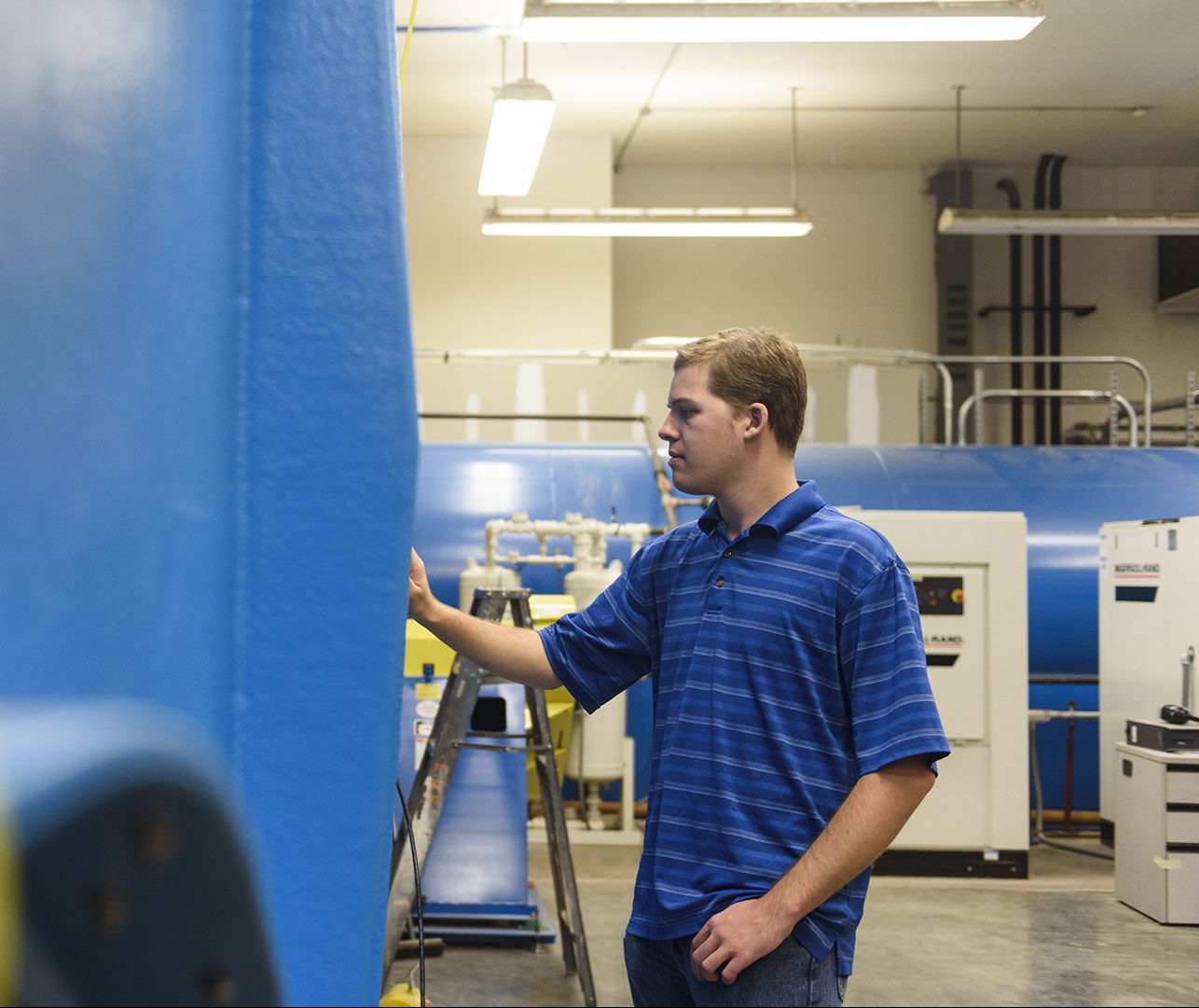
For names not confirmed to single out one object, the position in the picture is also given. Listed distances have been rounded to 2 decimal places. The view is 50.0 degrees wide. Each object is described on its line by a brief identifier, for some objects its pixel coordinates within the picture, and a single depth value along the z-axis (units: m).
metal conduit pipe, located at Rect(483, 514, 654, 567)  6.55
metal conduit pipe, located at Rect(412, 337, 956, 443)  9.55
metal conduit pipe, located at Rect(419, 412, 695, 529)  7.17
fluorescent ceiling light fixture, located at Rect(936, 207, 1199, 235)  8.55
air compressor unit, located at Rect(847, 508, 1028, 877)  6.34
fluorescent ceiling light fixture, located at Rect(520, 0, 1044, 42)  5.37
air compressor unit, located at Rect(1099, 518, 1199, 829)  6.36
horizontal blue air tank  7.45
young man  1.73
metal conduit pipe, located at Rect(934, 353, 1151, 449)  7.87
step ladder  3.98
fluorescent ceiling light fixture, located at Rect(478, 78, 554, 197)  6.68
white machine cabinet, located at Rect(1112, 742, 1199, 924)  5.40
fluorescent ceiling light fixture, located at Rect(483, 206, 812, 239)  8.93
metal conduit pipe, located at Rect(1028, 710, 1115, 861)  6.92
